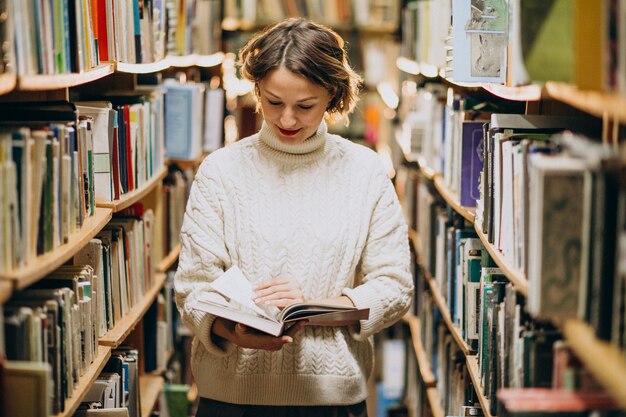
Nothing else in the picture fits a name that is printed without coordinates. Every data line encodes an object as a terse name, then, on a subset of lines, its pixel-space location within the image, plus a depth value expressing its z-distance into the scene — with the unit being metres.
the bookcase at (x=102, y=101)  1.61
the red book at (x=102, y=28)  2.46
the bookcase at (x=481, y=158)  1.34
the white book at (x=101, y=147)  2.48
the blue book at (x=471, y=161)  2.75
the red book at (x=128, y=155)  2.80
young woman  2.12
